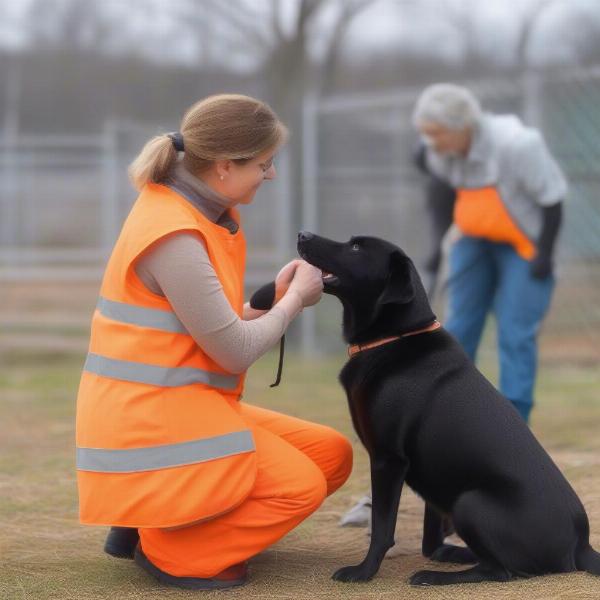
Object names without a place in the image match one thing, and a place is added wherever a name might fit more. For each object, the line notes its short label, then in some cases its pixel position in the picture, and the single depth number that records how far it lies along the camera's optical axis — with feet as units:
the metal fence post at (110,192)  85.76
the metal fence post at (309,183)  64.39
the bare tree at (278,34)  88.69
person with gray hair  33.94
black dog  21.38
